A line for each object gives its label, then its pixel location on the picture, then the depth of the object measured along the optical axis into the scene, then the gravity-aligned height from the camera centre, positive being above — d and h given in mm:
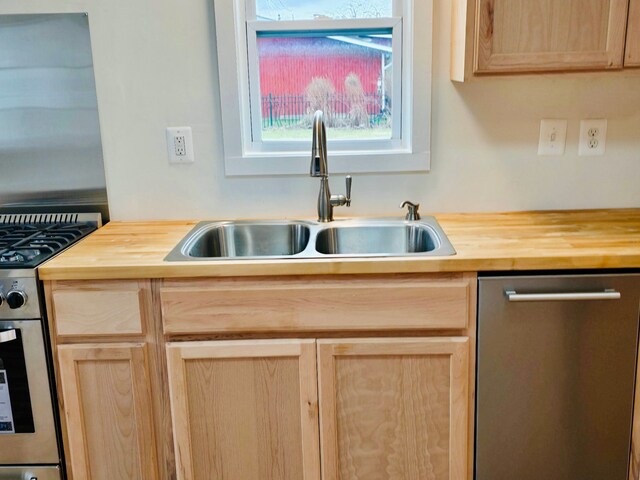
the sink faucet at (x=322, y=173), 1817 -152
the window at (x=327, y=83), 1960 +142
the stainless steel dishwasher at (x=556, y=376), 1518 -683
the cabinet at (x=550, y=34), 1635 +234
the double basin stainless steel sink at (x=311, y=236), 1871 -363
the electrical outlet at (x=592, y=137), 1990 -67
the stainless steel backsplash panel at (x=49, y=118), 1948 +47
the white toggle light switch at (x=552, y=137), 1991 -63
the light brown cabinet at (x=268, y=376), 1542 -670
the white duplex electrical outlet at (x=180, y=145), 2010 -55
